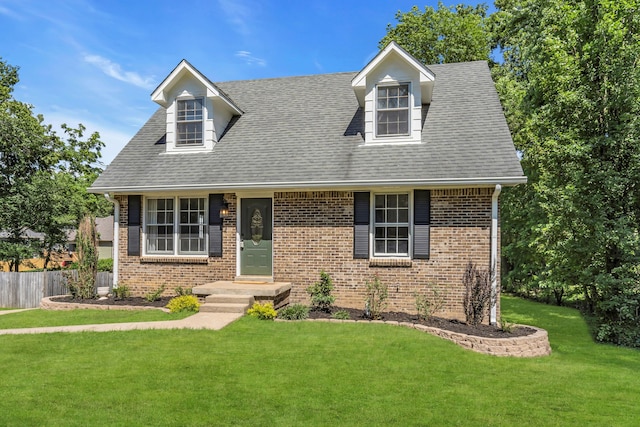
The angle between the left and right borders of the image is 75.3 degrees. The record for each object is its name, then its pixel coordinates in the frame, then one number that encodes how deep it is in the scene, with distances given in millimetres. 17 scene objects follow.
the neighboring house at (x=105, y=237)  36750
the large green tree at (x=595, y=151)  9578
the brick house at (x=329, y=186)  9695
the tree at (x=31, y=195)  16609
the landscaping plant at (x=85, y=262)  11338
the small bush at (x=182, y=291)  10812
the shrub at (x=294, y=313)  9205
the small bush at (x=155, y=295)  10922
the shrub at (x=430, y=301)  9500
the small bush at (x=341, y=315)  9133
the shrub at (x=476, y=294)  8844
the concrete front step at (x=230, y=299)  9641
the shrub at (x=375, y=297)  9297
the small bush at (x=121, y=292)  11281
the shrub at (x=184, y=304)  9812
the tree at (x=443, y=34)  22078
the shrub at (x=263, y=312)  9023
